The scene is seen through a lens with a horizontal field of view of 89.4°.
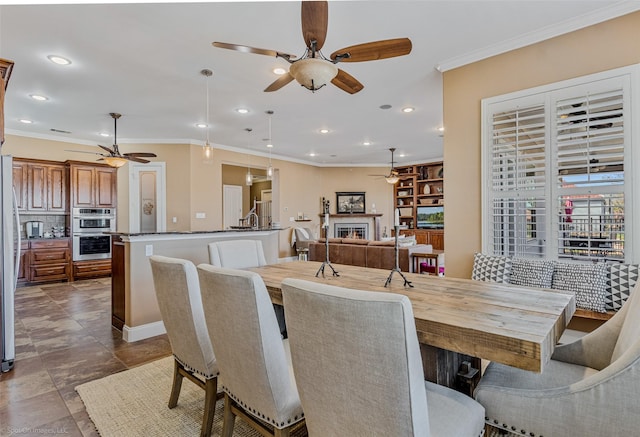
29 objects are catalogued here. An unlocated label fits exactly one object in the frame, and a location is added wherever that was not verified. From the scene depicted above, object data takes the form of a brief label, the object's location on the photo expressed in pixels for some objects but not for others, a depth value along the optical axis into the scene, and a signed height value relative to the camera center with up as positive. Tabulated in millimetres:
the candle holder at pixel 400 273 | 1896 -357
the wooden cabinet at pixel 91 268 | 6230 -972
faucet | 7145 -59
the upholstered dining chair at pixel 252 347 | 1256 -526
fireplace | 9859 -362
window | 2471 +399
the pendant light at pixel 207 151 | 3533 +792
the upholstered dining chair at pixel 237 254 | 2723 -315
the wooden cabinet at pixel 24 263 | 5665 -757
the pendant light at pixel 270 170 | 4891 +737
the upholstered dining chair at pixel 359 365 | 882 -439
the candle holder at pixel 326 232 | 2293 -100
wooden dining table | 1085 -403
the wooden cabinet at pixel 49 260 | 5766 -746
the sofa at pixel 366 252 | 5414 -644
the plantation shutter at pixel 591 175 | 2479 +339
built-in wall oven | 6227 -227
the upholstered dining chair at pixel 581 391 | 1075 -686
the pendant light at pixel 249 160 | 5464 +1411
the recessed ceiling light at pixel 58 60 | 3195 +1609
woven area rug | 1898 -1235
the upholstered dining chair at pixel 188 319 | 1641 -533
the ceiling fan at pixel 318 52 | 1874 +1071
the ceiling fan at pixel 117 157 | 4969 +961
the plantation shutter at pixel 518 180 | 2838 +333
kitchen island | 3336 -568
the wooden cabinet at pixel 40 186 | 5766 +625
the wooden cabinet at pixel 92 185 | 6230 +681
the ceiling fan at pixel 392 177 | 8109 +1022
